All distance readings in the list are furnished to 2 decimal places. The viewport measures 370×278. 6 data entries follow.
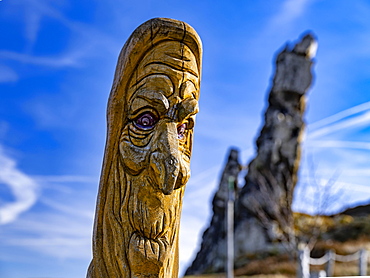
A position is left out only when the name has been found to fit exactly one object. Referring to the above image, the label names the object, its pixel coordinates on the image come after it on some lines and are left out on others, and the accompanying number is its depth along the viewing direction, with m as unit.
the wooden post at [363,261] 12.90
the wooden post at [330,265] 13.19
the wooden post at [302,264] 10.80
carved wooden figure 3.00
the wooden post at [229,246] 14.82
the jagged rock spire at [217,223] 23.45
